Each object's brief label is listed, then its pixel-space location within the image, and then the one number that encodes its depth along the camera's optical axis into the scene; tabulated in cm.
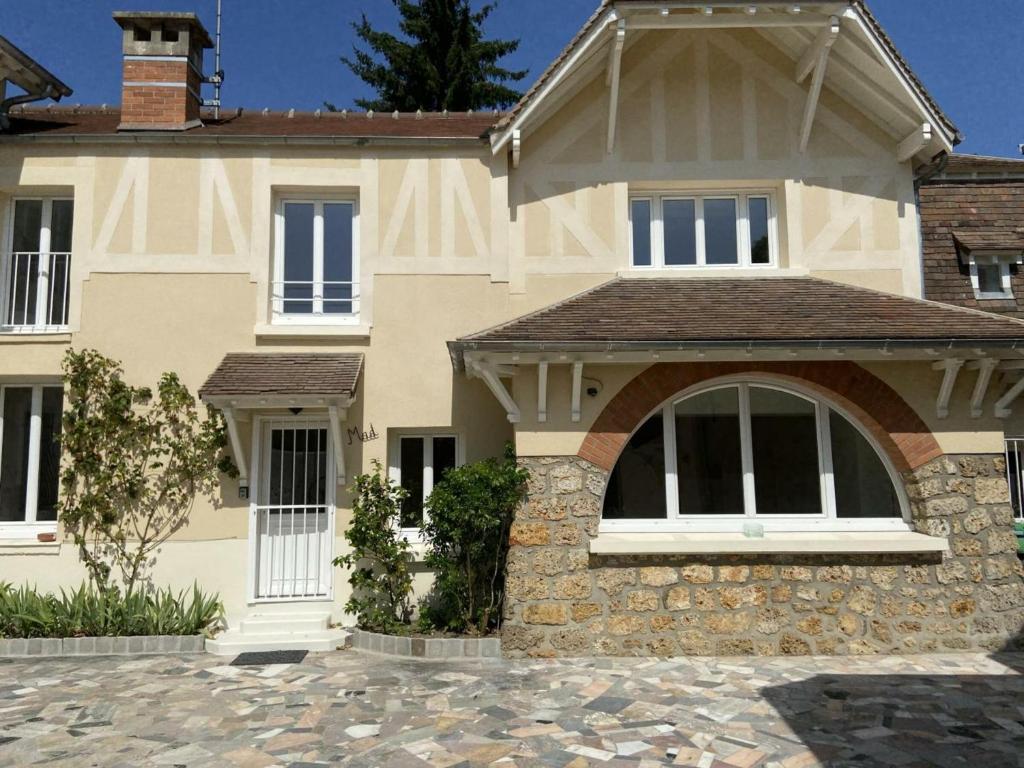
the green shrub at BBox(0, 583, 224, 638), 805
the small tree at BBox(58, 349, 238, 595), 870
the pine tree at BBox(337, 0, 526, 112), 2245
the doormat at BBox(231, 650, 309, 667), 762
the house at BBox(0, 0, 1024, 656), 767
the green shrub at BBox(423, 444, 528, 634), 777
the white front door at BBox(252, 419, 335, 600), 897
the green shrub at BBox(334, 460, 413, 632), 830
